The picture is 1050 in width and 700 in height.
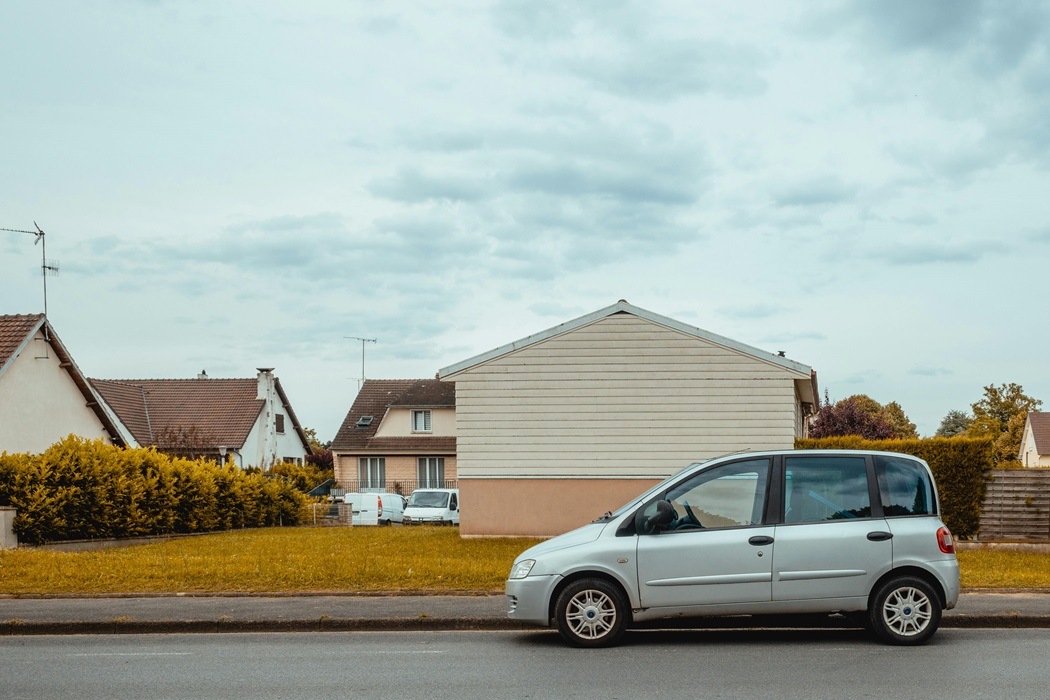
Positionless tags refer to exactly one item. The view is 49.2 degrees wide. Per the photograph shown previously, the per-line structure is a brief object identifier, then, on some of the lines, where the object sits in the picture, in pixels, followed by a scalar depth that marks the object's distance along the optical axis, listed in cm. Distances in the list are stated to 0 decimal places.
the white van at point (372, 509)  4012
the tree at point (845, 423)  5222
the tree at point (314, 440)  9616
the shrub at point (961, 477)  2253
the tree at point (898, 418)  10144
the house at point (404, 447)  5466
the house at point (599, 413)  2464
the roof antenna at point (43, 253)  3200
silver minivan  1027
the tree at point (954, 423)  11309
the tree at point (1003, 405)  7850
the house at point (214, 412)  5178
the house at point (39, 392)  2861
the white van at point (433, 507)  3947
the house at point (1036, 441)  7131
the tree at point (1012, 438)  7182
